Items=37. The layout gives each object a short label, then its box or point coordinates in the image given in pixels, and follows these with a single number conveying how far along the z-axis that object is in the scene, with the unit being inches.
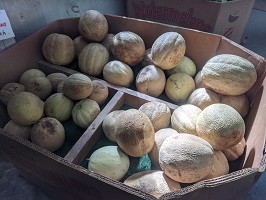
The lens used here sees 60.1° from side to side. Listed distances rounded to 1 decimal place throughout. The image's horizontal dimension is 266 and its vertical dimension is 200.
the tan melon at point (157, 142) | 42.0
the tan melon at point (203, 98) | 47.9
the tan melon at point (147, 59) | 59.7
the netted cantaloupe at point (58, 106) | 50.2
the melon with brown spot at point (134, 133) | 39.0
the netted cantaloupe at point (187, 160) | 34.5
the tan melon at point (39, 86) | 53.4
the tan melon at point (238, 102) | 47.7
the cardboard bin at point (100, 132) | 30.7
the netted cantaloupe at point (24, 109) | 44.9
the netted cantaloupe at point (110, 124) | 46.4
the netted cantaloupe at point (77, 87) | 49.3
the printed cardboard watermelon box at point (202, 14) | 65.0
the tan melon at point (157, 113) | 46.4
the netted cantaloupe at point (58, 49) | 58.9
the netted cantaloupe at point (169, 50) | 53.0
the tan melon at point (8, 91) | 51.0
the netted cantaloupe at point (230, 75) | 45.9
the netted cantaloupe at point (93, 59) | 58.4
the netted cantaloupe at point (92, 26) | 60.6
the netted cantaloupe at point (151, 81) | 53.8
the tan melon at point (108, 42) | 63.6
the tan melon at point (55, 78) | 56.8
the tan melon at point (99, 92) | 53.2
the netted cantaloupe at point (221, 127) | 38.1
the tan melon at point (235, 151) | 43.2
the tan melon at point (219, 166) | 38.6
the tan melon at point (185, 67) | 57.2
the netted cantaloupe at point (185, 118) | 43.4
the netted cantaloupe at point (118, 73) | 56.2
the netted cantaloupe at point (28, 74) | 56.2
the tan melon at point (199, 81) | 53.3
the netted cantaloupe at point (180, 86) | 53.6
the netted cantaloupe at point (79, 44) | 63.9
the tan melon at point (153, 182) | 35.4
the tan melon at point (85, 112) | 49.6
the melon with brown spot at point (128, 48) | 57.8
